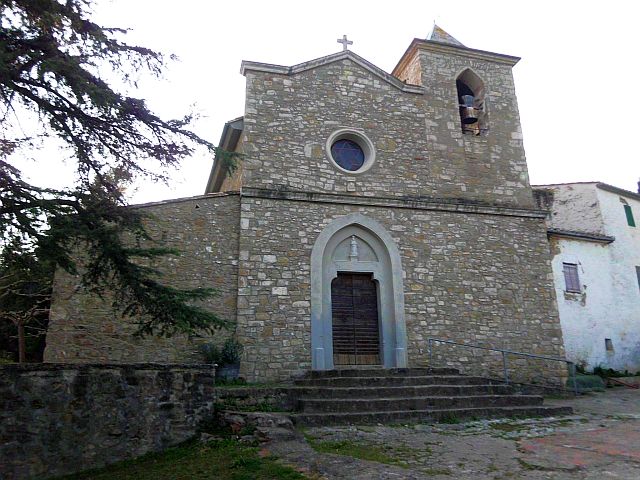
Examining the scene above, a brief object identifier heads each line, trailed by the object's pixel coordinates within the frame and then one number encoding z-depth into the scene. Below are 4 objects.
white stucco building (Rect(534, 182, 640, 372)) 14.98
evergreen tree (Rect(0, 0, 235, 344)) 5.57
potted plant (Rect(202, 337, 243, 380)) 9.51
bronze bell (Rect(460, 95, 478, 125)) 13.79
